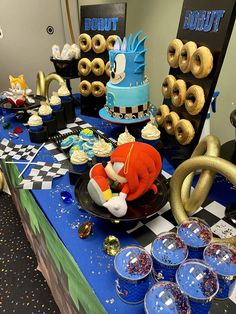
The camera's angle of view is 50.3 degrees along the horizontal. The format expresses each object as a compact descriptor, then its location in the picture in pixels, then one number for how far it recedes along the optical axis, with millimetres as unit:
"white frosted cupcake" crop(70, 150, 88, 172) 906
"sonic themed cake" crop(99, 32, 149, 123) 1042
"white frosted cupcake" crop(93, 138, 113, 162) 923
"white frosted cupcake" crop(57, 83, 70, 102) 1433
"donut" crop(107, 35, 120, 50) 1291
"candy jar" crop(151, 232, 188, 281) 541
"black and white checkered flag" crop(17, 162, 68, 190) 963
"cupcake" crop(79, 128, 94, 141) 1109
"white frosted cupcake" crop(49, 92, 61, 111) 1356
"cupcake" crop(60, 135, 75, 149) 1147
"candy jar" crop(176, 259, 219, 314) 471
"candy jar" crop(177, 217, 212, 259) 587
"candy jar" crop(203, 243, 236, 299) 522
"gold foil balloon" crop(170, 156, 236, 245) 603
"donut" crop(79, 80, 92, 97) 1456
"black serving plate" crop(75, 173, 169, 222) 685
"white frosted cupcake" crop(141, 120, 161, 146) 983
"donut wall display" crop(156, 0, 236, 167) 808
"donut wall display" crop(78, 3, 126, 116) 1302
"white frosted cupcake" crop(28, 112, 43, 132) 1233
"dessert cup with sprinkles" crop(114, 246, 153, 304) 524
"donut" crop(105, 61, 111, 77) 1347
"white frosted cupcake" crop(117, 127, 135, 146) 967
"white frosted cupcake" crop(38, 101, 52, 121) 1275
